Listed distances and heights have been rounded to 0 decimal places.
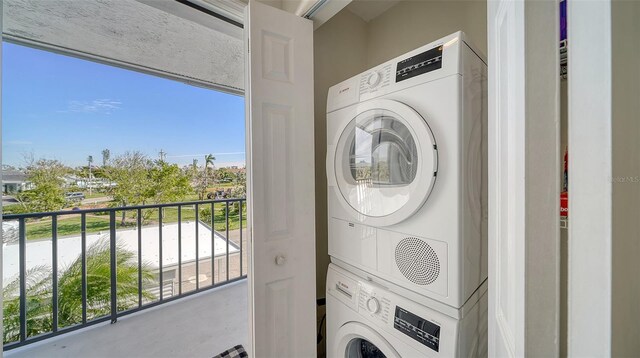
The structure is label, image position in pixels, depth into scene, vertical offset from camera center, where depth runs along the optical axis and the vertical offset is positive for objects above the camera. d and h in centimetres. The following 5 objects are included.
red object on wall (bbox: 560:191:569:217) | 62 -8
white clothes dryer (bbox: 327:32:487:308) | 84 +3
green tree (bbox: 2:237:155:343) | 173 -95
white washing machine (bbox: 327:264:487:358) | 85 -61
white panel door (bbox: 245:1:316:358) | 115 -2
